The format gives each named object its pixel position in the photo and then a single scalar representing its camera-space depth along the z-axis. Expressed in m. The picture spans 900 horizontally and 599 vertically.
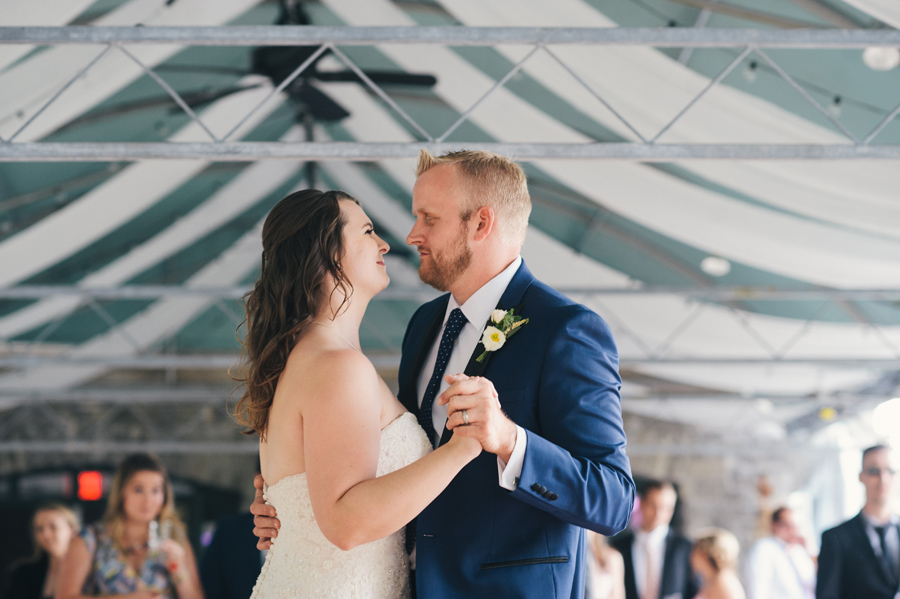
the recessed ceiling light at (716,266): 8.08
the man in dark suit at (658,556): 6.81
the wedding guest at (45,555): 5.91
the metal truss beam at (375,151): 4.16
